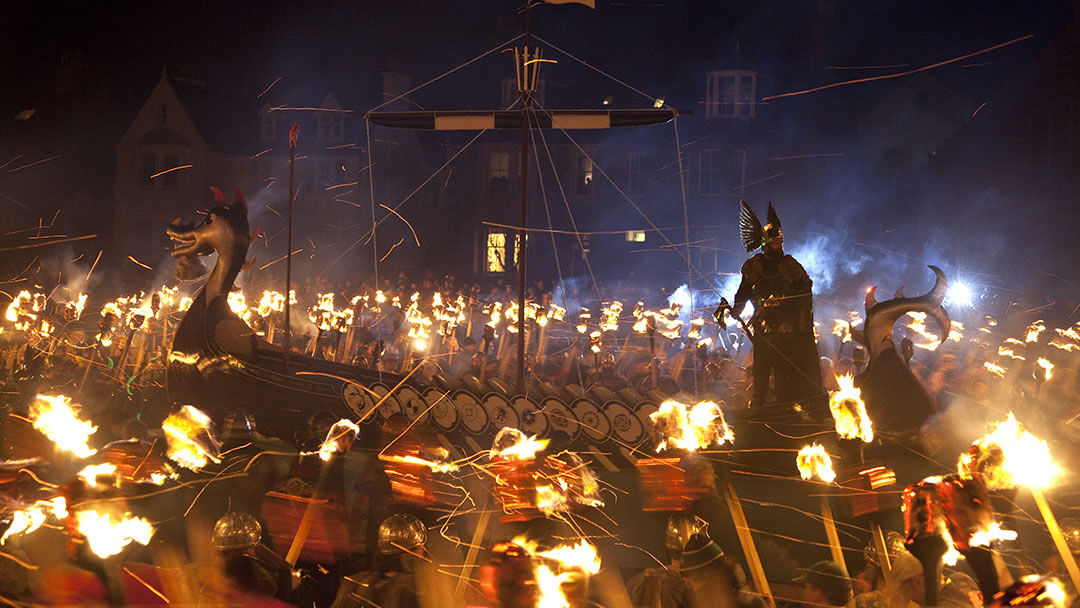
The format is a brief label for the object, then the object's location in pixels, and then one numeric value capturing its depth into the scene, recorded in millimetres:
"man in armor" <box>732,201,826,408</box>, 9523
